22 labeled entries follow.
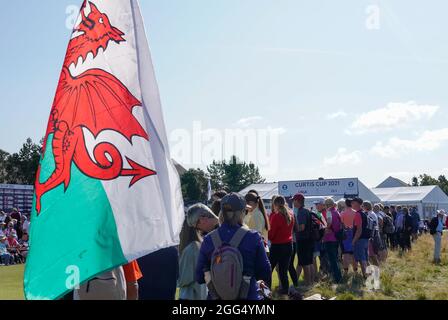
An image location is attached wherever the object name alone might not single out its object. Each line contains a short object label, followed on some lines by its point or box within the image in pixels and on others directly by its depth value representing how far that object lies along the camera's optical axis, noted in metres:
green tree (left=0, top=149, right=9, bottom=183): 59.12
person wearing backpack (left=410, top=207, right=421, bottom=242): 19.63
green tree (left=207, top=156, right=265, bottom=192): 90.83
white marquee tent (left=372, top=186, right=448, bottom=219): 36.06
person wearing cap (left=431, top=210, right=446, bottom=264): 16.20
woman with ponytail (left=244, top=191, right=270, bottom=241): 8.61
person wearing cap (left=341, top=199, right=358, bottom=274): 11.24
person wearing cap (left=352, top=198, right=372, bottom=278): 11.06
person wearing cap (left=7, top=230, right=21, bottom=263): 18.72
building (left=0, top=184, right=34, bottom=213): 29.28
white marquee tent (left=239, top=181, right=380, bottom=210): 28.37
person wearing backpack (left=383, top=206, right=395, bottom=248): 16.72
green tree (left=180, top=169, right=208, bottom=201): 64.62
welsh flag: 3.74
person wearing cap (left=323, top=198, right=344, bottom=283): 10.86
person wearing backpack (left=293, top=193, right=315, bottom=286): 10.05
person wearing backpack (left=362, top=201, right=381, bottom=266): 12.23
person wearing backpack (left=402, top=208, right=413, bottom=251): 18.33
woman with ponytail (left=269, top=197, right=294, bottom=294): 8.89
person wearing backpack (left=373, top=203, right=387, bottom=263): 13.95
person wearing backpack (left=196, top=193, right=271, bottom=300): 4.00
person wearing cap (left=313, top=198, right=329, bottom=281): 11.32
